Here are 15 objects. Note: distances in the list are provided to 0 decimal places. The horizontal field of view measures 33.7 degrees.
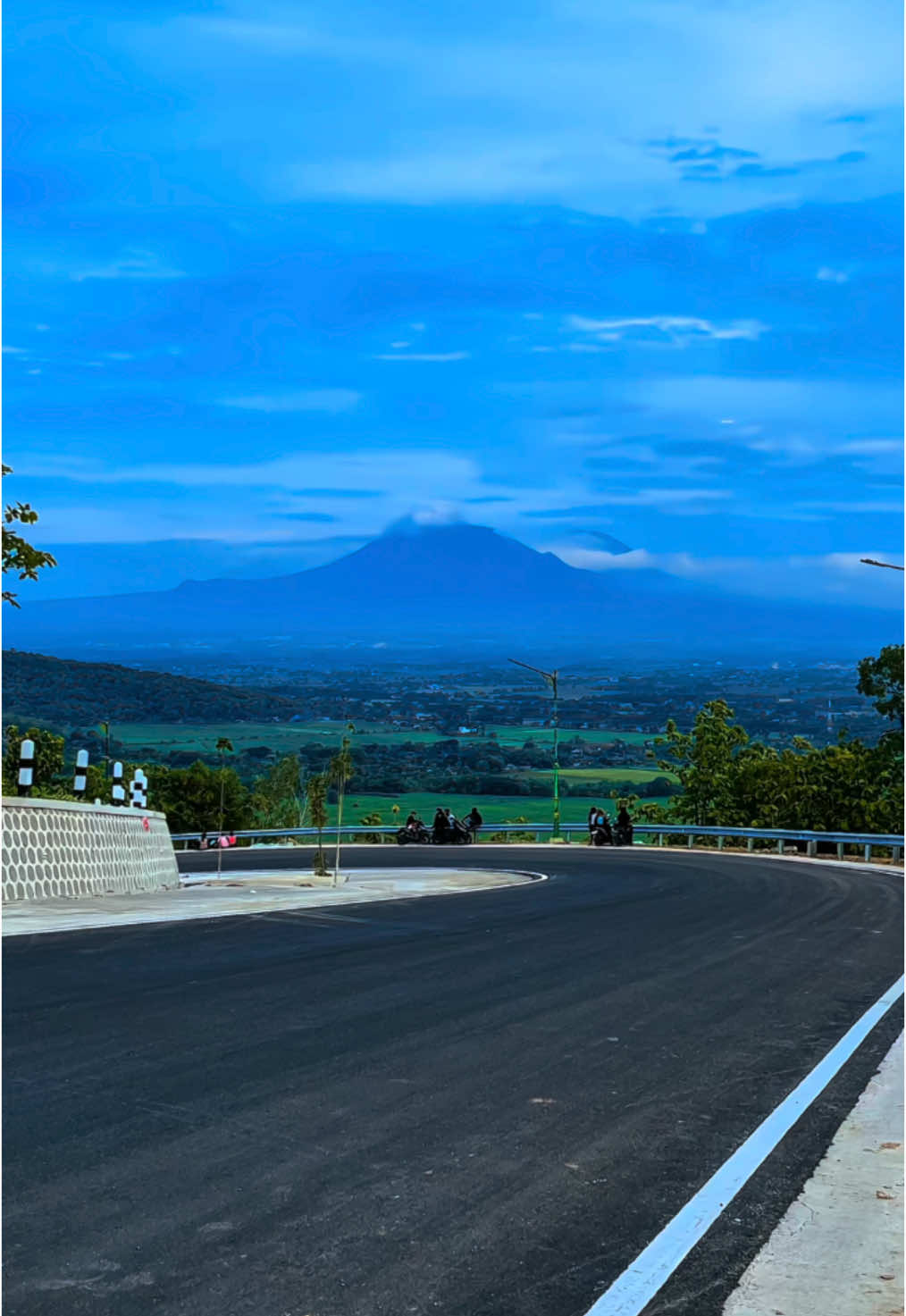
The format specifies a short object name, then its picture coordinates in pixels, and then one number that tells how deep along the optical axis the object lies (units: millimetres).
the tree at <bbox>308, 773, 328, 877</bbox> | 33438
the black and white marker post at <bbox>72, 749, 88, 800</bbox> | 23609
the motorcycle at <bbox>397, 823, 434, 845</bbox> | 57812
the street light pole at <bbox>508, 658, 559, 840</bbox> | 63375
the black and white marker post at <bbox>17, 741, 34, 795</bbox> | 21406
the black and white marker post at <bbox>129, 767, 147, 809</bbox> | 28609
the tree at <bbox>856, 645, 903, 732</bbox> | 69062
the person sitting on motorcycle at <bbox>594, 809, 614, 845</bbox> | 53656
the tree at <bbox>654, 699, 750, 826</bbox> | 89375
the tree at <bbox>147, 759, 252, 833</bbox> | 83125
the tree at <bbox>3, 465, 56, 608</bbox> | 22938
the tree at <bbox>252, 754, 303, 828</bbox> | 99188
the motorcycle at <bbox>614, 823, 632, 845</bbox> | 53281
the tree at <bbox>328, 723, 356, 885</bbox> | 33844
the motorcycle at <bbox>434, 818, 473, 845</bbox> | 56219
